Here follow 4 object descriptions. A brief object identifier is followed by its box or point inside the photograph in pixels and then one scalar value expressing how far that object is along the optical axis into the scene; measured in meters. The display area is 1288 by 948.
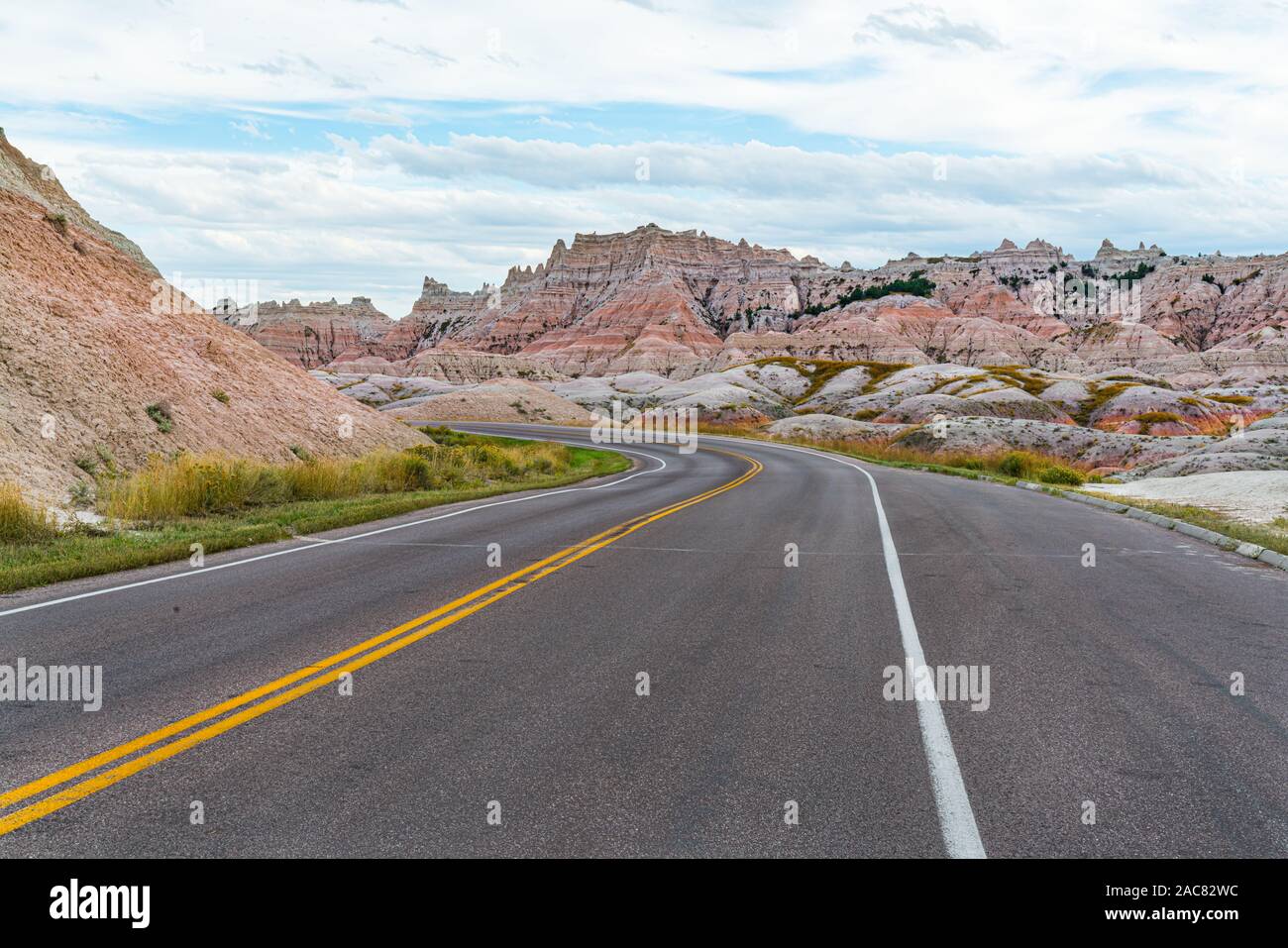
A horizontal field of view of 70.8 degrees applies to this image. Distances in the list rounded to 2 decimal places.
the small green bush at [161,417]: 20.03
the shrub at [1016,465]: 32.84
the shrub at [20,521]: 11.97
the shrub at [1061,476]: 30.42
